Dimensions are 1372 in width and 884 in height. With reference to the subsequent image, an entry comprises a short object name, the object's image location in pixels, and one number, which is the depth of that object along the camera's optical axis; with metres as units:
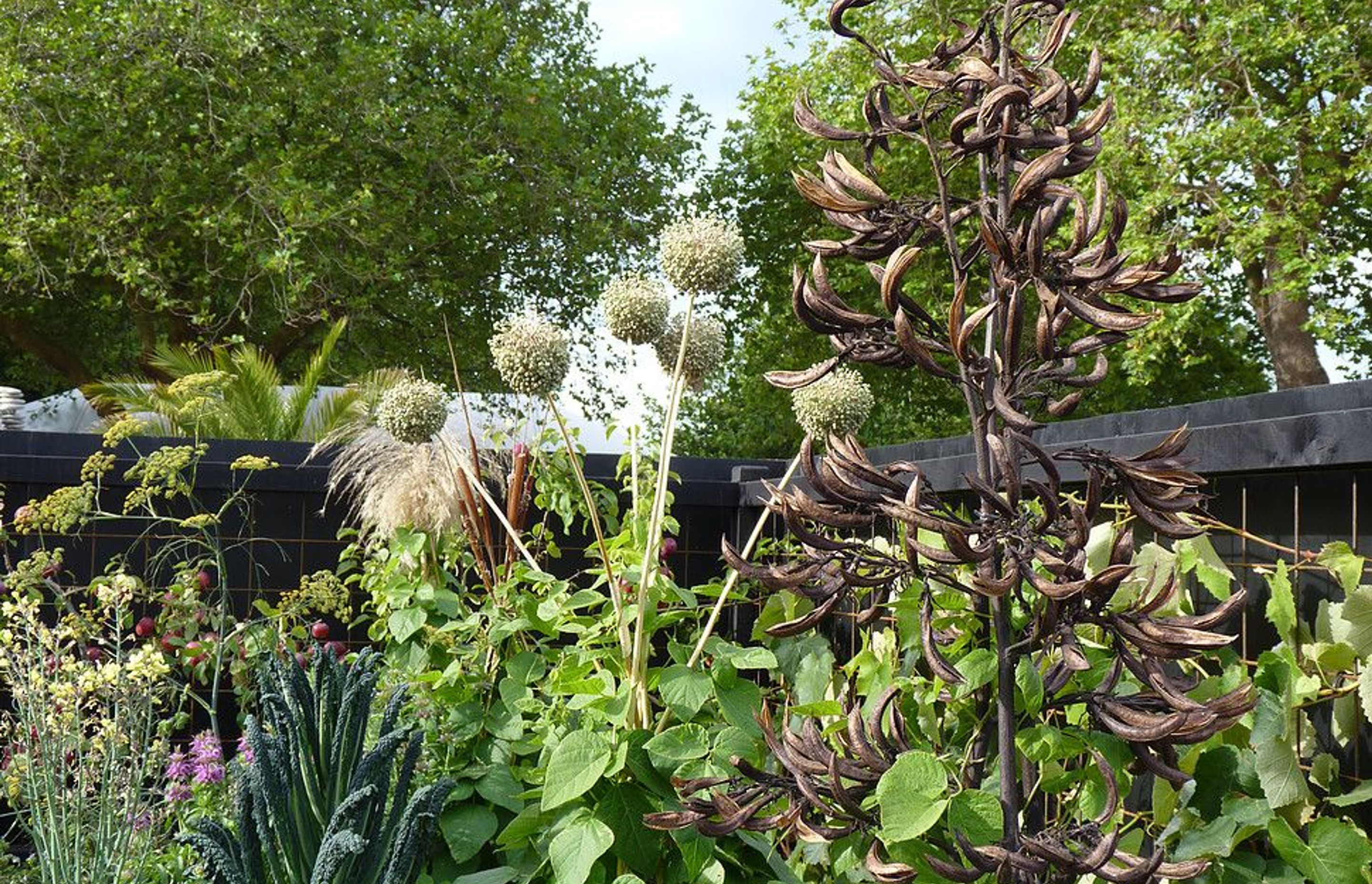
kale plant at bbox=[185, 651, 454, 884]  1.88
